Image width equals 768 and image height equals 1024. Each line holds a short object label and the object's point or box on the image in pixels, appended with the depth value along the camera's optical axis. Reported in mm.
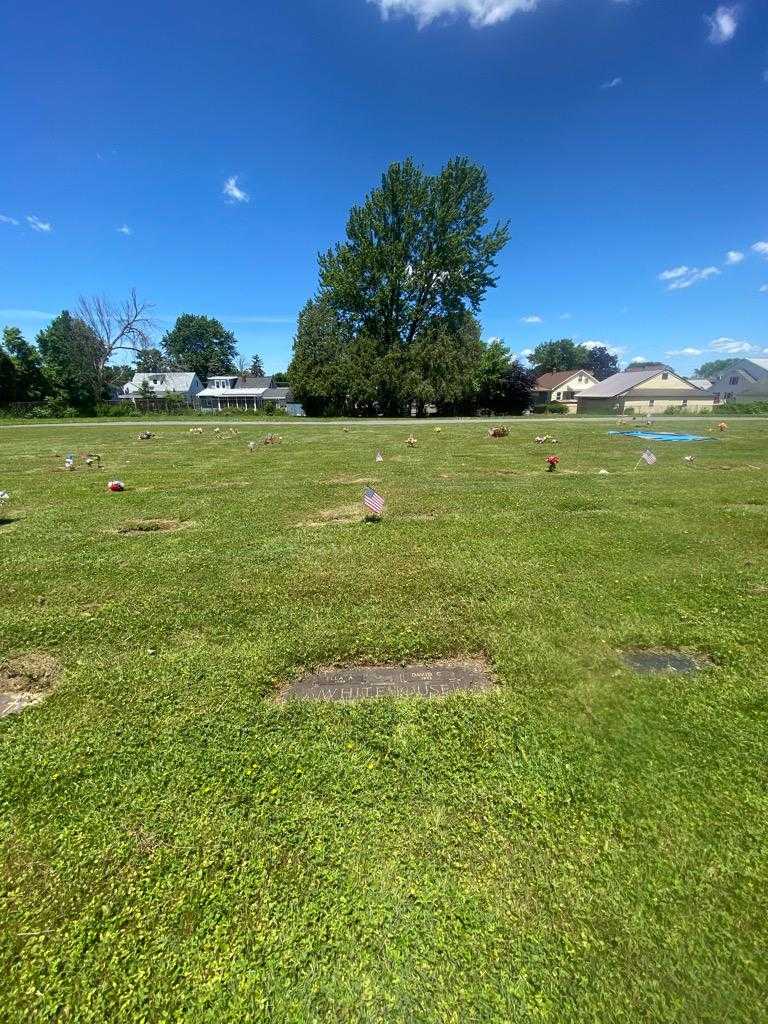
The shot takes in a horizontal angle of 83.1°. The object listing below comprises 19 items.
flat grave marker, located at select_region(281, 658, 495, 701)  2804
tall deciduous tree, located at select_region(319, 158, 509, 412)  33344
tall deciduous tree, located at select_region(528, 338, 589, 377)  93562
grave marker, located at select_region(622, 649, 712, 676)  3029
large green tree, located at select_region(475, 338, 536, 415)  38406
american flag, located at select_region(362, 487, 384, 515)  6086
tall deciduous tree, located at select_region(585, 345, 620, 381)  112500
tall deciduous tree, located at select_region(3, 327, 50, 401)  36625
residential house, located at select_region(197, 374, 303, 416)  59188
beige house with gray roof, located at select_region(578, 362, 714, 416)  47469
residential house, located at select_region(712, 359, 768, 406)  55656
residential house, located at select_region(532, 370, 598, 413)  63125
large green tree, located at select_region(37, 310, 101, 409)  38438
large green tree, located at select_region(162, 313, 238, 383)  82062
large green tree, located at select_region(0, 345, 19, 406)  35188
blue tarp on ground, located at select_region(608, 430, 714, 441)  17266
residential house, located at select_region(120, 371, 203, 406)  59500
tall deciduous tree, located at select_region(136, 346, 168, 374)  59125
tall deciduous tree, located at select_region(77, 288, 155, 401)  44094
